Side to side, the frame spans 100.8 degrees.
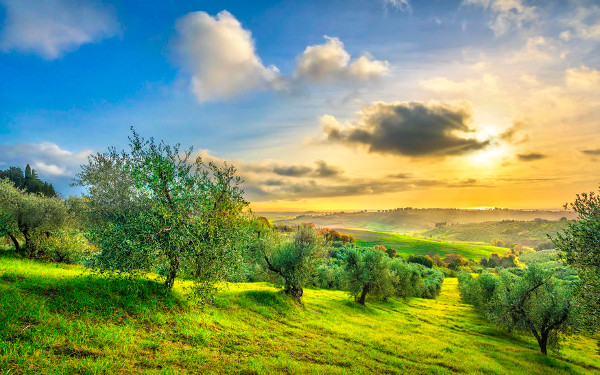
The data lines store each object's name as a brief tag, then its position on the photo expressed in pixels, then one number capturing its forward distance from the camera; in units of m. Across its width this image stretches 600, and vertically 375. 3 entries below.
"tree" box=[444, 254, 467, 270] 177.79
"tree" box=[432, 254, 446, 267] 183.38
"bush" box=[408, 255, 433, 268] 165.73
